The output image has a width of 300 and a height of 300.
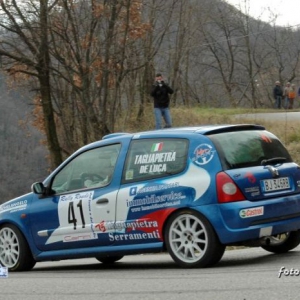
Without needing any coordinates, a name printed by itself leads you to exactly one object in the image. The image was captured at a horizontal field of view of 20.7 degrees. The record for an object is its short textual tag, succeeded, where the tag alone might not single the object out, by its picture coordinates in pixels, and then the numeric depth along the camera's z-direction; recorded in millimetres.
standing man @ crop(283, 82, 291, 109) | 42072
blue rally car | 8922
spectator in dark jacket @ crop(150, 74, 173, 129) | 23328
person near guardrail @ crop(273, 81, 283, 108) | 41406
